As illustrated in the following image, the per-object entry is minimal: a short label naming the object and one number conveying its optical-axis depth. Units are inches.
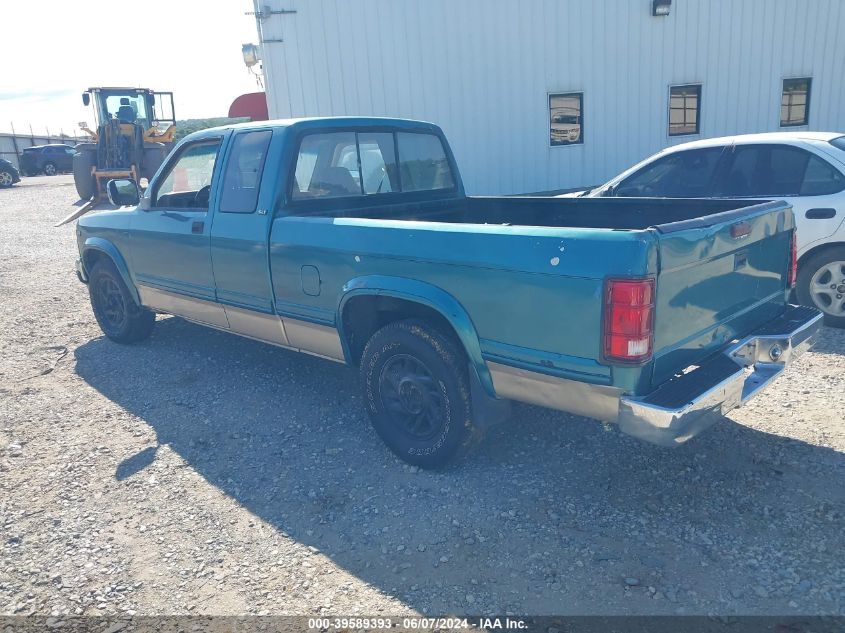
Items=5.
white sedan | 220.5
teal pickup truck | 113.9
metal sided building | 459.2
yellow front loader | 732.7
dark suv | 1379.2
